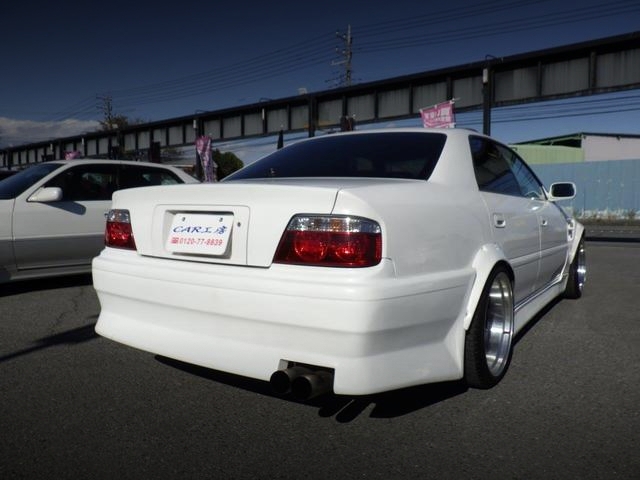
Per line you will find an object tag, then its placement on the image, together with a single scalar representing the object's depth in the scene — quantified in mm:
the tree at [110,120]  70500
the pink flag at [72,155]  27741
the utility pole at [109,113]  70456
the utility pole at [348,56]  42781
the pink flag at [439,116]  14055
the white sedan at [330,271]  2070
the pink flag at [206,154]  23875
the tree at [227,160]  82906
